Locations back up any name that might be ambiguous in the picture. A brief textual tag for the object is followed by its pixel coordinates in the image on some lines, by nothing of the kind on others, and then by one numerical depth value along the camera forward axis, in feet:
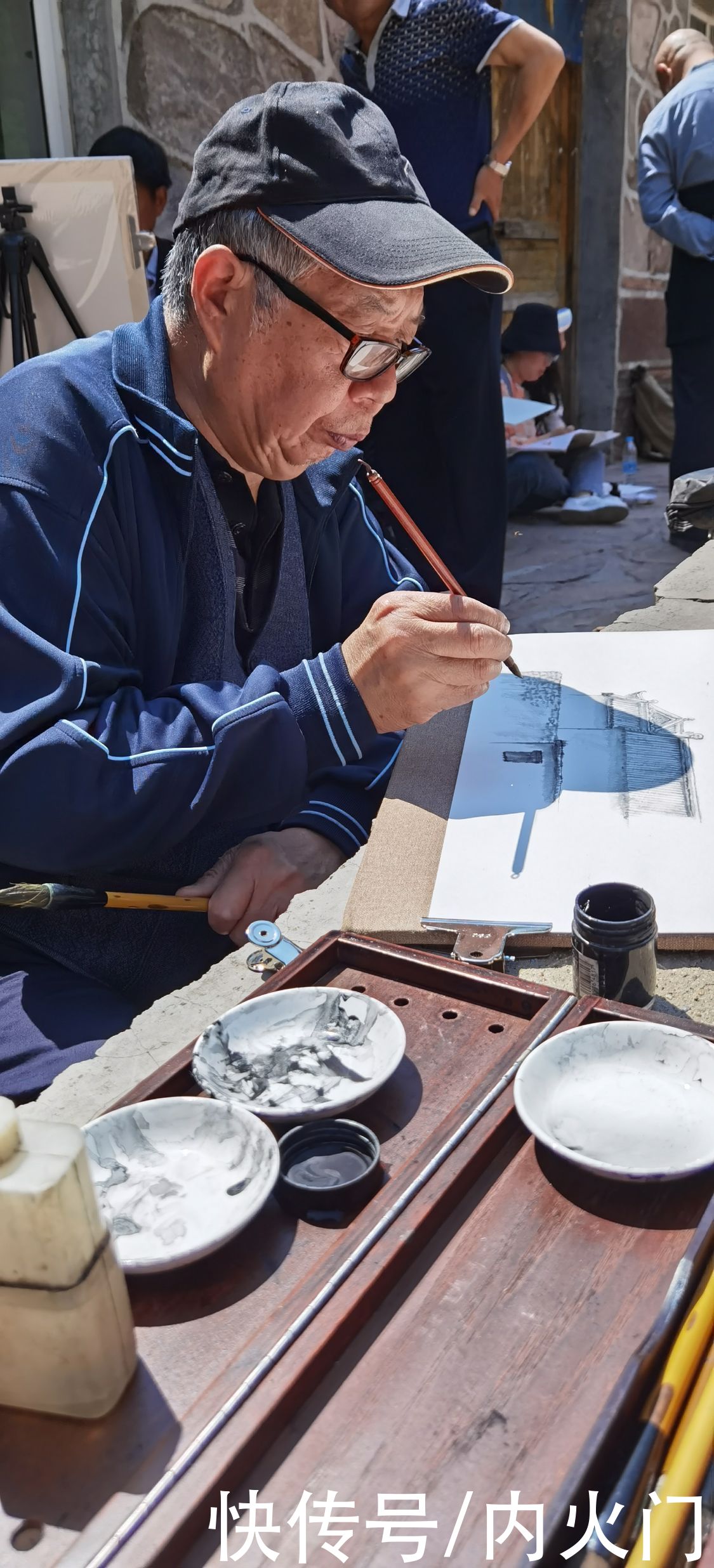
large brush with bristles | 4.53
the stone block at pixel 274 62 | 12.91
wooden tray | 2.03
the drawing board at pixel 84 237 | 8.95
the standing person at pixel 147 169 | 10.91
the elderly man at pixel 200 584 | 4.33
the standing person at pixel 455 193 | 10.41
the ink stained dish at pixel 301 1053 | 2.93
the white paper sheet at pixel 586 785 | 4.32
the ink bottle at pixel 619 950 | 3.47
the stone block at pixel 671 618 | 7.44
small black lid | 2.59
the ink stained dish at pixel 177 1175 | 2.48
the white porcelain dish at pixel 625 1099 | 2.72
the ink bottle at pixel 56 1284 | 1.95
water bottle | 23.73
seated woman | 19.13
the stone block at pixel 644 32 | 22.54
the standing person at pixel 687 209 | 14.53
